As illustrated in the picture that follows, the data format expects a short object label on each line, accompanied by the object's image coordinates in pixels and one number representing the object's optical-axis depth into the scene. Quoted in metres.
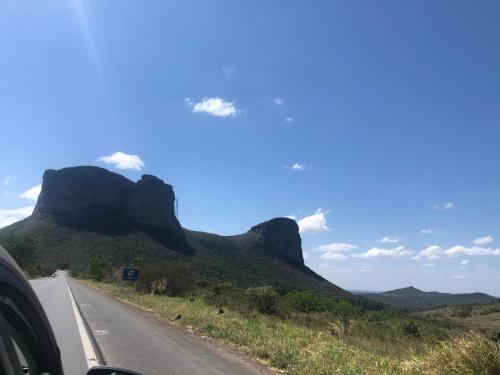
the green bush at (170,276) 36.91
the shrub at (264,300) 26.47
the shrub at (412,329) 21.17
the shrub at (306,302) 34.71
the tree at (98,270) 71.62
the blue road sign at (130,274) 37.66
